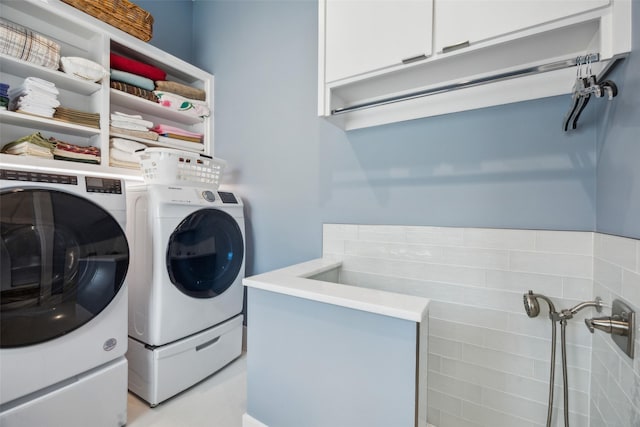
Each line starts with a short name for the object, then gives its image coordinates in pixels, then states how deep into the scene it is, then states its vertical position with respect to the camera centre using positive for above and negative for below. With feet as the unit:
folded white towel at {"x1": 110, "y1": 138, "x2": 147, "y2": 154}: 6.06 +1.43
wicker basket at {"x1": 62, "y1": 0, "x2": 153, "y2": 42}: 5.44 +4.17
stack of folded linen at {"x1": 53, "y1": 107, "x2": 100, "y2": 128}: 5.26 +1.83
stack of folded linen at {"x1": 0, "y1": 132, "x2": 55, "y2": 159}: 4.84 +1.09
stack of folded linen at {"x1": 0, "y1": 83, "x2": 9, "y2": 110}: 4.70 +1.95
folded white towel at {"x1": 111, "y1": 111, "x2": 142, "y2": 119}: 6.12 +2.14
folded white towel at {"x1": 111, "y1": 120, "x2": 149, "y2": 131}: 6.10 +1.92
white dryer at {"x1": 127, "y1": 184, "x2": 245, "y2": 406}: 4.68 -1.53
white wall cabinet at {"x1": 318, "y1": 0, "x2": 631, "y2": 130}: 2.92 +2.11
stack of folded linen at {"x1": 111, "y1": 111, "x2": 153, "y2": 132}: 6.10 +2.01
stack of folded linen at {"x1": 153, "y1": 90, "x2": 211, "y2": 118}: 6.85 +2.80
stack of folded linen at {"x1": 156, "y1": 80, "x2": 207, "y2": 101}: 6.88 +3.20
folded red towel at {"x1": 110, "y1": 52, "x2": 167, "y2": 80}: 6.25 +3.43
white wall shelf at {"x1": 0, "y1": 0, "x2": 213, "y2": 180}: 4.97 +2.58
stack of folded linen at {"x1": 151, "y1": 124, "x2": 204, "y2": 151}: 7.00 +1.94
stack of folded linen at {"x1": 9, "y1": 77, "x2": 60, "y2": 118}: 4.84 +2.01
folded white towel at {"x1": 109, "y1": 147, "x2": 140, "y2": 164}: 6.06 +1.17
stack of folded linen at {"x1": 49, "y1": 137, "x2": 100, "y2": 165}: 5.25 +1.10
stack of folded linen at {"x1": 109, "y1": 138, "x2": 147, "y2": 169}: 6.05 +1.25
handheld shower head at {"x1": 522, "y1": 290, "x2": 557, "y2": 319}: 3.48 -1.24
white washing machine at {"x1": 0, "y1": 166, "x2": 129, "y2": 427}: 3.14 -1.22
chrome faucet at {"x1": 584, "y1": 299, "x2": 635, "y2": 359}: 2.48 -1.10
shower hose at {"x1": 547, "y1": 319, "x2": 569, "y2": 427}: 3.37 -2.02
